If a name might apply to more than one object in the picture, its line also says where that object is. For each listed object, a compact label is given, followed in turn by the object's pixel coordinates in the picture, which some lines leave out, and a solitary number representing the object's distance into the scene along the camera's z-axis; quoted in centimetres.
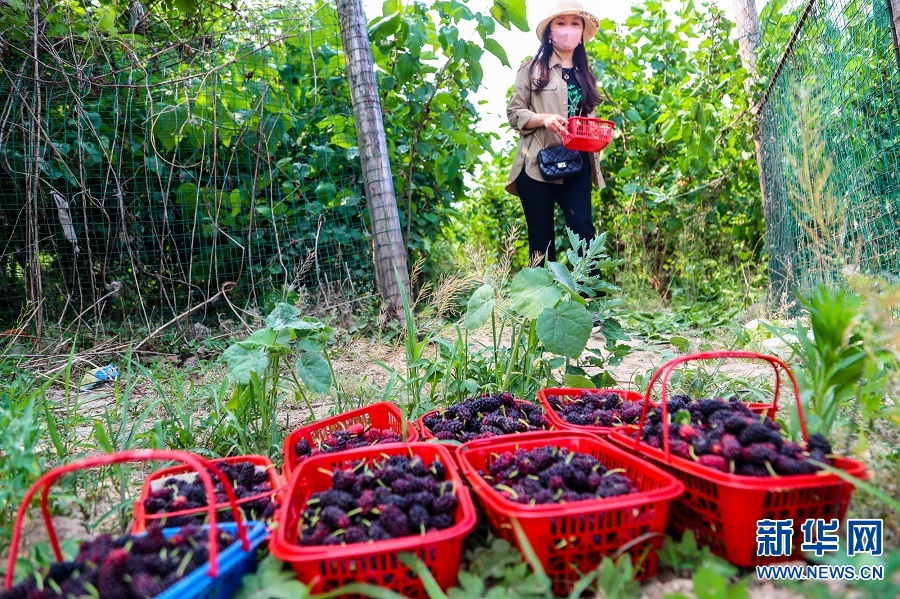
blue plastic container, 85
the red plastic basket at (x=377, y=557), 94
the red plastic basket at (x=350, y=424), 152
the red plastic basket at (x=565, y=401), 152
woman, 316
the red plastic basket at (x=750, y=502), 102
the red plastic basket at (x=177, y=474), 117
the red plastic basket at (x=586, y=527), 102
